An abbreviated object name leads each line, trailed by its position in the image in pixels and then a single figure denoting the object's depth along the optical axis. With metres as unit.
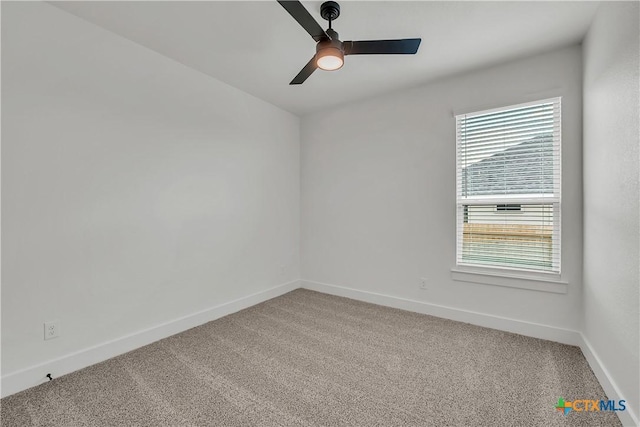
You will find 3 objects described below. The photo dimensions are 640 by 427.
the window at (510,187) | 2.53
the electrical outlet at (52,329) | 1.96
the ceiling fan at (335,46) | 1.76
